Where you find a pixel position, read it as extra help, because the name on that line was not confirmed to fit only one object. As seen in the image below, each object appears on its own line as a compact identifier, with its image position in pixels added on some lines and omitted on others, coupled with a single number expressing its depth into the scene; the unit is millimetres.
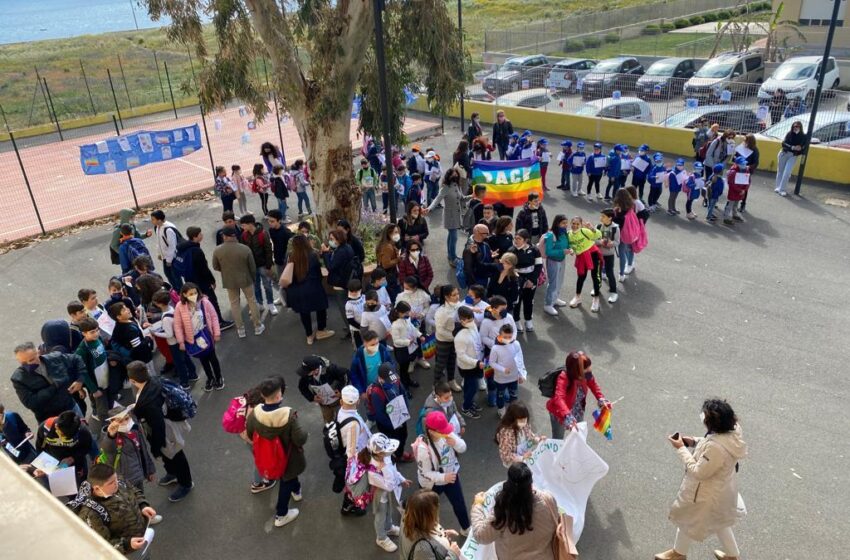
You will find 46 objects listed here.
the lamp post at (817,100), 11961
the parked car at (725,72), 20856
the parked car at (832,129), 14703
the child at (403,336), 7293
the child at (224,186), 13398
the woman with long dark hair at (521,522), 4113
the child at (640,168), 13031
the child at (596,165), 13648
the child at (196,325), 7527
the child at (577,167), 14055
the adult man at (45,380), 6391
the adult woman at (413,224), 9881
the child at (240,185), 13712
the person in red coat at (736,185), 12195
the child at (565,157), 14352
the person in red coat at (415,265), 8672
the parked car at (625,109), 18391
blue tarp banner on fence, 14273
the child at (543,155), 14445
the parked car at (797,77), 19422
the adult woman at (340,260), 8820
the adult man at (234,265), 8938
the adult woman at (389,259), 8953
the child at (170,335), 7625
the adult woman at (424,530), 4086
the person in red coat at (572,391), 5887
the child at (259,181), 13656
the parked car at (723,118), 16672
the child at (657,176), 12711
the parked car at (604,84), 19562
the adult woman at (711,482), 4711
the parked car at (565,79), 21306
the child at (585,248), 9359
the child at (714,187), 12297
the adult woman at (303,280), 8664
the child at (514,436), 5344
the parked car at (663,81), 19516
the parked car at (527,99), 20891
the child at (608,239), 9547
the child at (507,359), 6758
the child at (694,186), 12578
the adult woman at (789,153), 13438
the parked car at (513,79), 22156
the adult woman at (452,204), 11227
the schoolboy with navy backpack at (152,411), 5719
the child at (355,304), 7863
